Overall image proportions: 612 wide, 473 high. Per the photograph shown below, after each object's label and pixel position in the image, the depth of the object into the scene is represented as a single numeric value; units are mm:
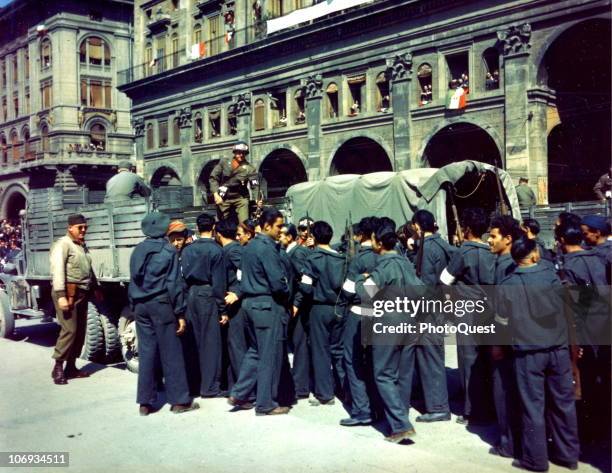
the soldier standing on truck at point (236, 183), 10867
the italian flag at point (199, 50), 34906
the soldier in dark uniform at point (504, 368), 5650
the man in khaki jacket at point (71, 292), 8633
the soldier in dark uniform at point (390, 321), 6020
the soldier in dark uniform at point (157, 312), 7184
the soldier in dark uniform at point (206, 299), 7738
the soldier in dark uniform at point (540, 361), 5285
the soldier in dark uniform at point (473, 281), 6520
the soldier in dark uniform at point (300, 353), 7801
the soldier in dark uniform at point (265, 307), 6973
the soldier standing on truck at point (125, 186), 10678
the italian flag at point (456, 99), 23547
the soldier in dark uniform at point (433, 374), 6793
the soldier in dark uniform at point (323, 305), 7230
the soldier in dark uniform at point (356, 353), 6621
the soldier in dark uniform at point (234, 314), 7762
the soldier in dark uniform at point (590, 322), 5453
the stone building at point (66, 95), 48750
